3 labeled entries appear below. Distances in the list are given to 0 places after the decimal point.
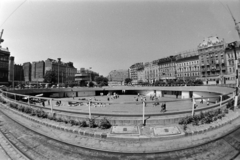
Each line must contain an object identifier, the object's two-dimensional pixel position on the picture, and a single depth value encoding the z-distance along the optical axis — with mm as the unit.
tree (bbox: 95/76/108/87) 116981
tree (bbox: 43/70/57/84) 75875
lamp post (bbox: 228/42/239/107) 9469
